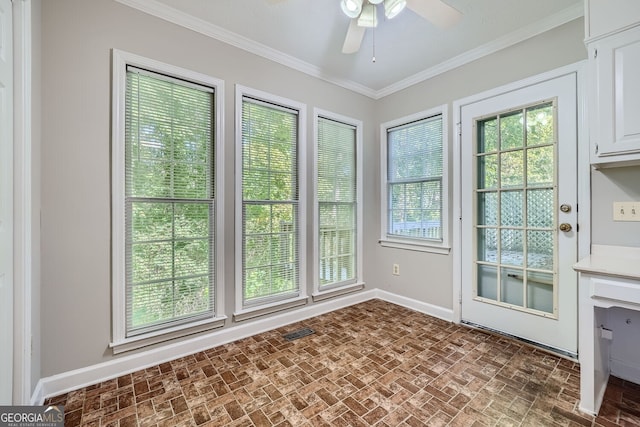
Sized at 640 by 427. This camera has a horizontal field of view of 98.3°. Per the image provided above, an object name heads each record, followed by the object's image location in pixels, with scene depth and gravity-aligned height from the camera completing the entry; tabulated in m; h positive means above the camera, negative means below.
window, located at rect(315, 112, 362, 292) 3.18 +0.15
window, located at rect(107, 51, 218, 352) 2.00 +0.11
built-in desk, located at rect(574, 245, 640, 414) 1.46 -0.49
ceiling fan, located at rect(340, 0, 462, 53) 1.68 +1.28
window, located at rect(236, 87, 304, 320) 2.61 +0.13
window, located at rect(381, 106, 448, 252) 3.04 +0.37
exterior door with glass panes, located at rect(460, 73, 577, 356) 2.21 +0.01
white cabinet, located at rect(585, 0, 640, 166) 1.63 +0.81
